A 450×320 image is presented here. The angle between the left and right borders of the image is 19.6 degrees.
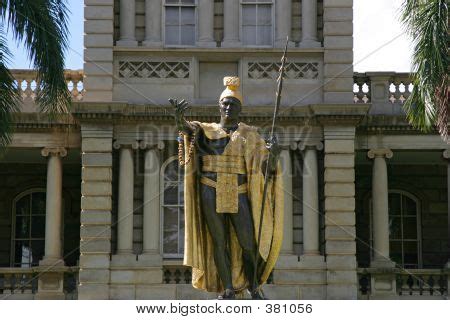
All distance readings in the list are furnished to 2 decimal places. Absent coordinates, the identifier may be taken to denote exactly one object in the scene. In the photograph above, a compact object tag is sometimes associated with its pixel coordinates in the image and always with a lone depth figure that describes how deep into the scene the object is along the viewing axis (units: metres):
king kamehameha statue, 14.94
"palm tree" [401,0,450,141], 21.61
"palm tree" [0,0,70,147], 21.59
